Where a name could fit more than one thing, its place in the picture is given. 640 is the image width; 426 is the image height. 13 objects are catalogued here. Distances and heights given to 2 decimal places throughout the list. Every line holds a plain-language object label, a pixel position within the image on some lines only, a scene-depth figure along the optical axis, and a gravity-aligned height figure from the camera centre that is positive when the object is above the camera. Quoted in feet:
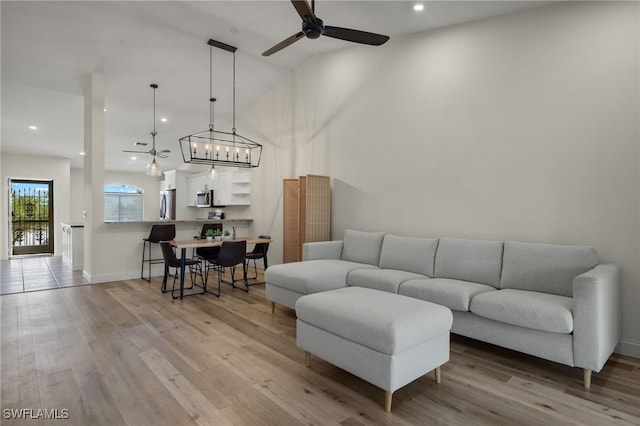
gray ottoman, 6.70 -2.69
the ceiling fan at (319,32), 8.38 +4.94
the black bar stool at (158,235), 18.29 -1.52
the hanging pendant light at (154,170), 20.65 +2.30
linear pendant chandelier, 16.72 +4.28
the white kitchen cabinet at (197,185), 28.94 +2.04
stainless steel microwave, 27.74 +0.73
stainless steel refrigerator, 32.58 +0.30
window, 38.65 +0.52
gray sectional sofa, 7.87 -2.34
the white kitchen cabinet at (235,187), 24.38 +1.52
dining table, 15.02 -1.71
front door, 29.43 -1.00
